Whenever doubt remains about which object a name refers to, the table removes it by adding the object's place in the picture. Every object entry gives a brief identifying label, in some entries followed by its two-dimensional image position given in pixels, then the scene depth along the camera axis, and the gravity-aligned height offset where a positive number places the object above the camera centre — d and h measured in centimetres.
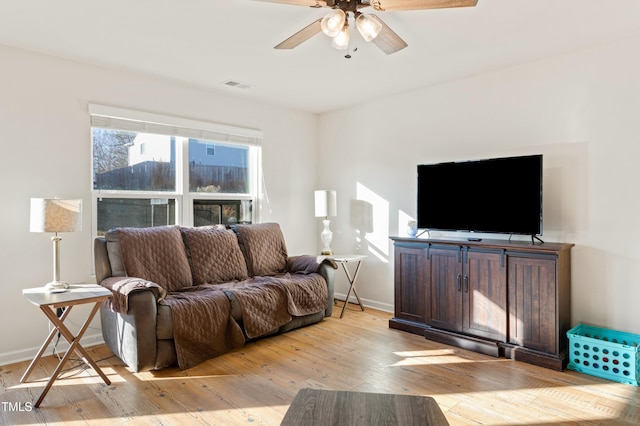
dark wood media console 301 -76
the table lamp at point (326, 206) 484 +2
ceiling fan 207 +106
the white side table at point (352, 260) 437 -68
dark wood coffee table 134 -73
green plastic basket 273 -106
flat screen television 323 +10
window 370 +40
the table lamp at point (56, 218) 278 -7
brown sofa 290 -73
